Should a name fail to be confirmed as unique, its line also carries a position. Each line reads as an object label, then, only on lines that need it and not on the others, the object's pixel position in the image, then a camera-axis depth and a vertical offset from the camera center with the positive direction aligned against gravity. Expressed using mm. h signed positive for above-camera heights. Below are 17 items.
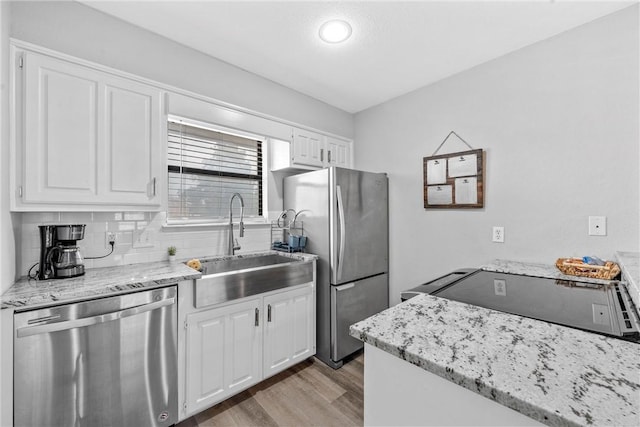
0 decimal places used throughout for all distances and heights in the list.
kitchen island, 495 -338
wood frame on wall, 2311 +260
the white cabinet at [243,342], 1677 -902
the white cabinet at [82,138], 1415 +439
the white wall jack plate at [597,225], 1767 -87
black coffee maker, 1473 -200
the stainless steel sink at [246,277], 1706 -459
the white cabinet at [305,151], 2719 +648
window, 2260 +374
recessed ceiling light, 1848 +1275
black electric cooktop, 848 -346
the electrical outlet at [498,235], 2193 -180
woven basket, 1422 -310
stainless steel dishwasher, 1209 -732
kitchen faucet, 2373 -212
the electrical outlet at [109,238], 1827 -160
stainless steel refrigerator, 2371 -288
